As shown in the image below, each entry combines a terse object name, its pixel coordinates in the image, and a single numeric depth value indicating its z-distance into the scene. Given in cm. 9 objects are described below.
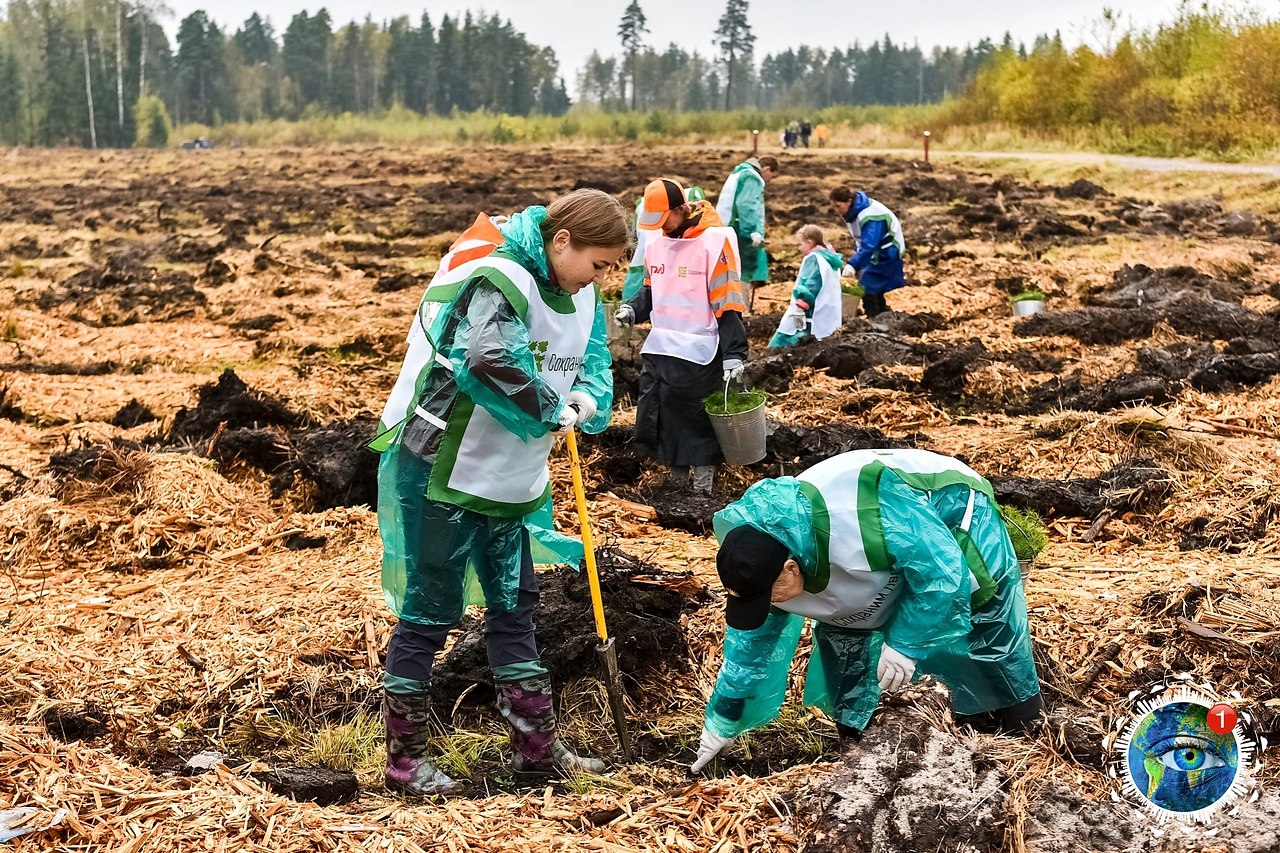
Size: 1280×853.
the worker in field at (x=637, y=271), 687
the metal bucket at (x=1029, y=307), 1017
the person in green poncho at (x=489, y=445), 312
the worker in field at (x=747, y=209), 977
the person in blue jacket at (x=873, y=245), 980
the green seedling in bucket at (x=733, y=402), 596
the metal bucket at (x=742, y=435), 593
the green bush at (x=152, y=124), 7000
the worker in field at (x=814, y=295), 890
